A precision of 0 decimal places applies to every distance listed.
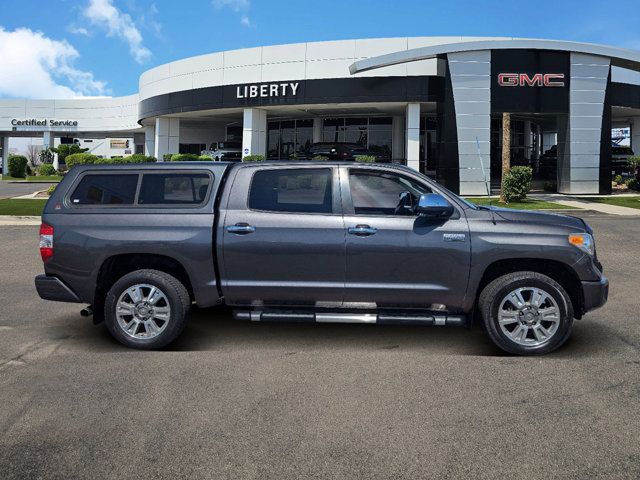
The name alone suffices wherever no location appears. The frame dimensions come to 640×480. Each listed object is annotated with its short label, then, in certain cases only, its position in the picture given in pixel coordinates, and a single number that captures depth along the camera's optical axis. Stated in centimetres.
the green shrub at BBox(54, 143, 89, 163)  6184
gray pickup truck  521
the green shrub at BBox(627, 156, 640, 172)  2988
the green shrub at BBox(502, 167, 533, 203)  2352
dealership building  2817
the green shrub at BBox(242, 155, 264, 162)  3359
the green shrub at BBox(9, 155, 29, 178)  4928
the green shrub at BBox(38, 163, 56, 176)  5143
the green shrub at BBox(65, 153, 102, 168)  3802
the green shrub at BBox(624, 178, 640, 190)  3008
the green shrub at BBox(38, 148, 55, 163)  6725
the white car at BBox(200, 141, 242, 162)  3781
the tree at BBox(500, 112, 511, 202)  2520
